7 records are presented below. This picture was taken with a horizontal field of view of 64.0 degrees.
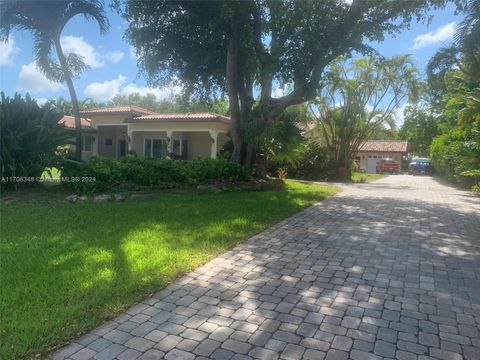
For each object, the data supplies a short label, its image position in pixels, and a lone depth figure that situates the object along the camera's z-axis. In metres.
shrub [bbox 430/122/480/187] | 12.92
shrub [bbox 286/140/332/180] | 22.58
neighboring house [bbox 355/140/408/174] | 48.39
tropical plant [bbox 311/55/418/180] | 21.06
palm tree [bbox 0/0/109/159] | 12.57
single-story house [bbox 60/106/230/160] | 22.27
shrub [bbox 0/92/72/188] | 9.27
